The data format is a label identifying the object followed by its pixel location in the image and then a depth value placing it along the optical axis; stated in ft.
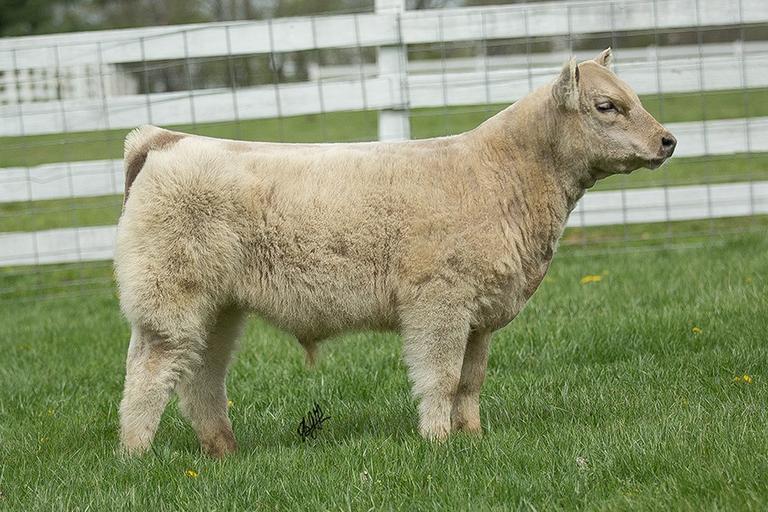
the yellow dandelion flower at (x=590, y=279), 49.03
